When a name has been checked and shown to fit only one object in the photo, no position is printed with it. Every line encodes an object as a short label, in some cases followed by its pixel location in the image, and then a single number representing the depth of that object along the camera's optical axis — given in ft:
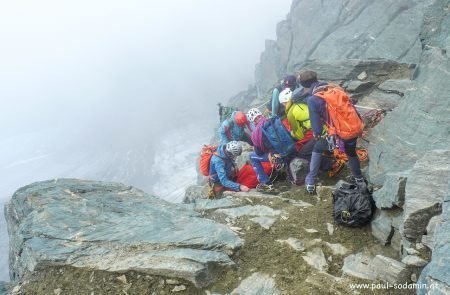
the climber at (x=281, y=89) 48.32
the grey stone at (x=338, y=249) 25.49
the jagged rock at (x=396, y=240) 23.72
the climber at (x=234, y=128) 49.39
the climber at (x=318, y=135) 33.04
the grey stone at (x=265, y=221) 30.87
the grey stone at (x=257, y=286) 22.85
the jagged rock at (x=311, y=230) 28.39
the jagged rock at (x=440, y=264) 14.97
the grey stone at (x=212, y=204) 36.50
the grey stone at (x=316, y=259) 24.27
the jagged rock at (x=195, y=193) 49.62
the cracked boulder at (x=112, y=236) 25.50
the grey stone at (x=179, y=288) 23.72
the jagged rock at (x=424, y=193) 21.45
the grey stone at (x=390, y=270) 20.47
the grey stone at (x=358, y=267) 21.87
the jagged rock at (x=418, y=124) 30.83
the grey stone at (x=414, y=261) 20.03
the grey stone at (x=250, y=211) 33.24
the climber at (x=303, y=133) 38.68
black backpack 27.22
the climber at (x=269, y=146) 39.52
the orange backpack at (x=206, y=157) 44.73
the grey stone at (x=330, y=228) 28.04
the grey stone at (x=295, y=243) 26.72
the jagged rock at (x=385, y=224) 24.57
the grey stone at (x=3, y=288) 26.53
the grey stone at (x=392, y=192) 24.38
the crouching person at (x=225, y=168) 41.78
